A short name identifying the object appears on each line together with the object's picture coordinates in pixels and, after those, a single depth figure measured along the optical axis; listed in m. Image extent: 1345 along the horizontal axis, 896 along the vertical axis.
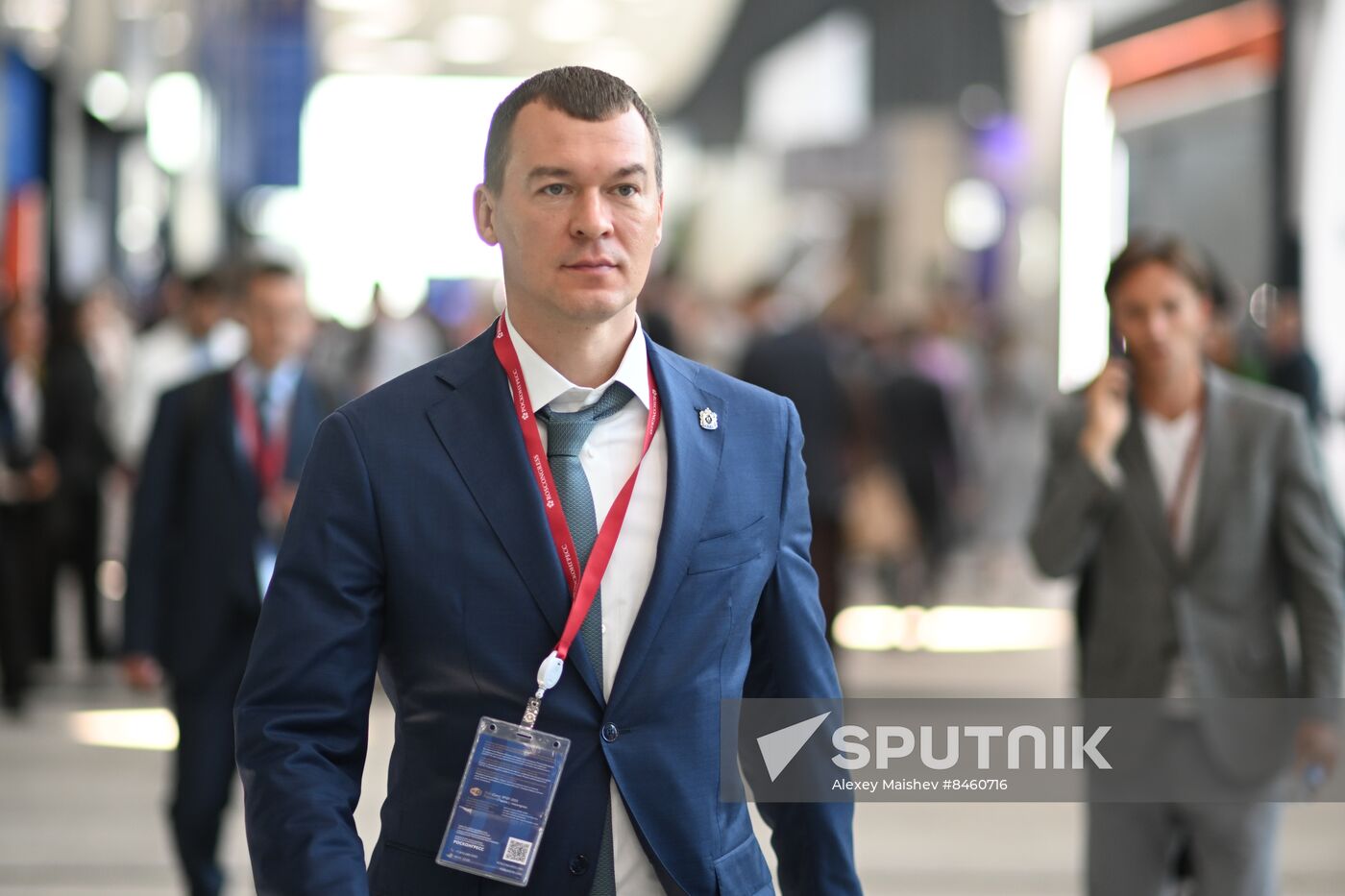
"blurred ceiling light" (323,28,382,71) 29.93
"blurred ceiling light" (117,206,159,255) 28.80
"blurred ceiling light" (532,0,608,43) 28.94
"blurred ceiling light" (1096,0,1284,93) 10.27
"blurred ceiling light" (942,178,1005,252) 31.12
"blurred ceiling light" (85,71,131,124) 21.12
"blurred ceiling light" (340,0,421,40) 27.48
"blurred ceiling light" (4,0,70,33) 14.66
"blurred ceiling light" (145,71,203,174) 23.19
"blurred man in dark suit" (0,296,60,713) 9.66
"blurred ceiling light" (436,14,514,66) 30.70
